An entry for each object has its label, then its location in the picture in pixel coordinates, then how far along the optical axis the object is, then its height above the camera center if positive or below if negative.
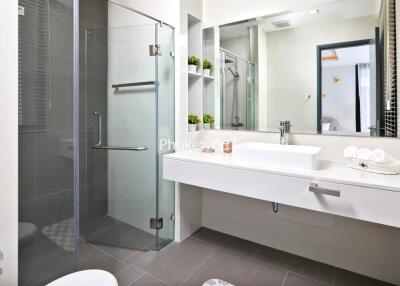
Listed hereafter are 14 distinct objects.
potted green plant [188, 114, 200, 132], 2.34 +0.22
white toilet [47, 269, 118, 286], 1.18 -0.64
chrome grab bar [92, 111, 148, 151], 2.17 +0.00
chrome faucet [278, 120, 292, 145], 1.97 +0.11
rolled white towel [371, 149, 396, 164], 1.42 -0.09
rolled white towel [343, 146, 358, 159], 1.56 -0.06
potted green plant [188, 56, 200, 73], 2.30 +0.75
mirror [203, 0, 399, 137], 1.70 +0.57
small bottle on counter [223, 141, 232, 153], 2.12 -0.02
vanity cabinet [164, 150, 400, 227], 1.23 -0.24
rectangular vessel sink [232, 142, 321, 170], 1.52 -0.08
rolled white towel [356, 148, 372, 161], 1.49 -0.07
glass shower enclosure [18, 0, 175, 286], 2.11 +0.11
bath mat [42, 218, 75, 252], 1.43 -0.51
